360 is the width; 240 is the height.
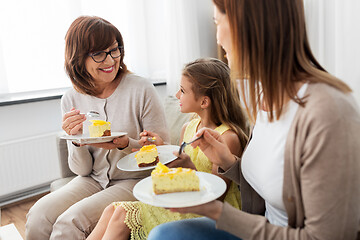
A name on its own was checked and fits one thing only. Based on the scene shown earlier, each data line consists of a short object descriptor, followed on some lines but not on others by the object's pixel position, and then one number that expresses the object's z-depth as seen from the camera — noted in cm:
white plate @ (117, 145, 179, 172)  146
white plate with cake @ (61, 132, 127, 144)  148
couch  209
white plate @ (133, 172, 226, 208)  97
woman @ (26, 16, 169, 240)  165
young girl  159
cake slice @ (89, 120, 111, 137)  164
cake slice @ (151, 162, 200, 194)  108
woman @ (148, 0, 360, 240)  81
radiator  277
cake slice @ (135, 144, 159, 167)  148
